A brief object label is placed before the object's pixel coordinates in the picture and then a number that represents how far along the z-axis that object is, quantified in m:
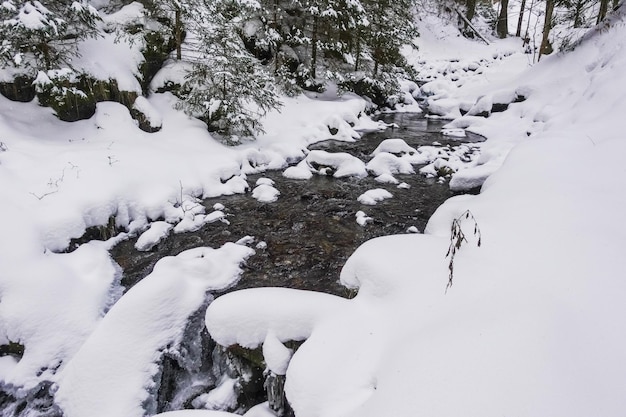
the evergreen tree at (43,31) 7.10
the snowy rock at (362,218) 7.12
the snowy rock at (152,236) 6.20
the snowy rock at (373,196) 7.95
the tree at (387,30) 16.00
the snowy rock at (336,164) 9.47
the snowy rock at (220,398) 3.78
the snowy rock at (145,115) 9.39
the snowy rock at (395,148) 10.90
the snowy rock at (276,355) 3.51
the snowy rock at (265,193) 7.95
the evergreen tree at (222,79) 9.47
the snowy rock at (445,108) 16.76
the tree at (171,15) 10.05
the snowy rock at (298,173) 9.21
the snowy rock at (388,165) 9.60
